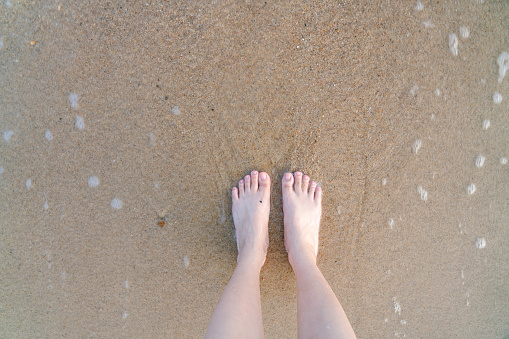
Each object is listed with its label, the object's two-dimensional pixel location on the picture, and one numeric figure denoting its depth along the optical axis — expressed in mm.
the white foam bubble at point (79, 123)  1181
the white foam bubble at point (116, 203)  1248
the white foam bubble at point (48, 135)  1186
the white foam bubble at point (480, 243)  1331
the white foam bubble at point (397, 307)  1382
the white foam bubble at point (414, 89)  1178
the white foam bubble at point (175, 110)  1173
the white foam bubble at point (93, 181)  1229
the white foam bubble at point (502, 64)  1149
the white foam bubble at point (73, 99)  1160
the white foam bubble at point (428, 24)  1119
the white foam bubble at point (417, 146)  1226
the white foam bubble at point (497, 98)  1191
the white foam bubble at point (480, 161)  1249
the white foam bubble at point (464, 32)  1124
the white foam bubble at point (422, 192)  1272
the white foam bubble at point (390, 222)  1292
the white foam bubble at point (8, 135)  1184
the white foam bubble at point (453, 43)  1135
